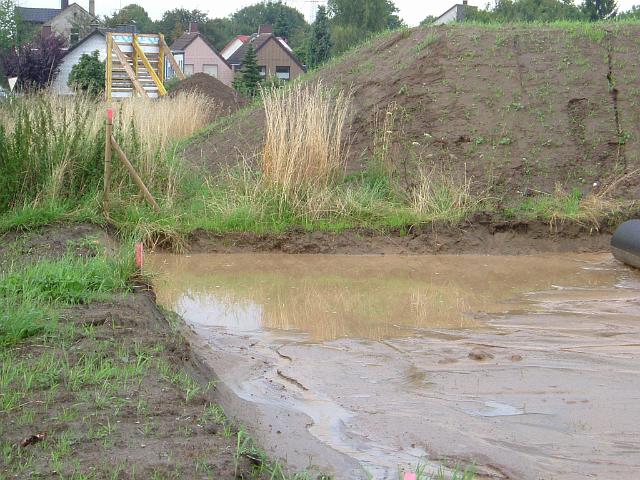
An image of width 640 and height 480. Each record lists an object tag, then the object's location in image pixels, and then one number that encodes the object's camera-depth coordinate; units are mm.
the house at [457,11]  43341
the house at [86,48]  49406
